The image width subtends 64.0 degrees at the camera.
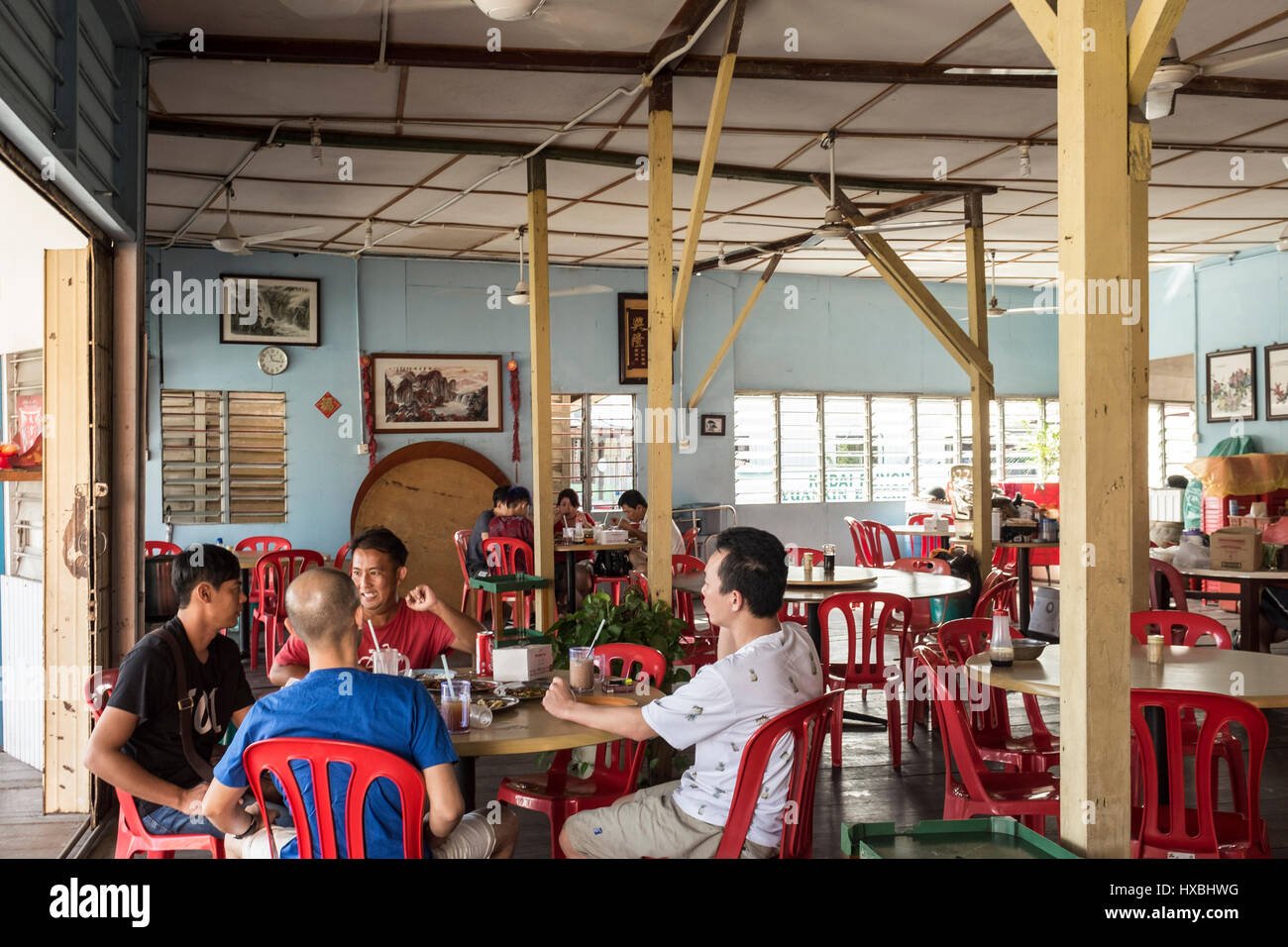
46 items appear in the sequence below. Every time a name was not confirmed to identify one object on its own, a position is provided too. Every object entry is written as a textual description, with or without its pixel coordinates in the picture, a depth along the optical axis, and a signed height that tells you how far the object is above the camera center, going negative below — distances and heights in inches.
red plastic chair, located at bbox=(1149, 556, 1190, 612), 265.0 -26.0
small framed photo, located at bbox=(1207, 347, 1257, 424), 468.1 +45.2
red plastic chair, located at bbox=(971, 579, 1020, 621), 232.7 -27.5
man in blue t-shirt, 100.9 -23.8
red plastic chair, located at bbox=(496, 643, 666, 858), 141.4 -42.7
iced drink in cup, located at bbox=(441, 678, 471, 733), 123.9 -27.0
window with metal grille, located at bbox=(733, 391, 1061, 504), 519.8 +21.3
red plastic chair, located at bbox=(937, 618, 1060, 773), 156.9 -39.7
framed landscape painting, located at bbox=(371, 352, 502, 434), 437.1 +40.5
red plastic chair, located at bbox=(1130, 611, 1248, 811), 166.4 -27.0
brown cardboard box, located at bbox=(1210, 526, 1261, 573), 288.8 -18.7
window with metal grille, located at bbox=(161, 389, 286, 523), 406.9 +12.4
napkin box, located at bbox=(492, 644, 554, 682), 149.6 -25.8
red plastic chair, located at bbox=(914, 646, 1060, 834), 135.4 -41.1
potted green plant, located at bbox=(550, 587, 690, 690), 184.2 -25.7
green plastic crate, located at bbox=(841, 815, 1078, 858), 98.3 -35.0
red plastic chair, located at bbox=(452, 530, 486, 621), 356.5 -24.4
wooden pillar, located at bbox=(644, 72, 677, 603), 228.5 +31.9
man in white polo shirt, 115.3 -26.5
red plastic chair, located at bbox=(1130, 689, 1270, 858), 116.0 -37.2
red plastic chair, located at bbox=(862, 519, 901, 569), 445.1 -25.6
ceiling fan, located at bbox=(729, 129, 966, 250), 287.0 +73.6
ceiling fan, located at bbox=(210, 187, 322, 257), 302.2 +73.9
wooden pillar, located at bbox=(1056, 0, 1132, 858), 92.0 +5.3
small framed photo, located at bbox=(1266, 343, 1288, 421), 450.6 +43.8
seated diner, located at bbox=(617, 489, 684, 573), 388.5 -9.6
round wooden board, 434.0 -6.0
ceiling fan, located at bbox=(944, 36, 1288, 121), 162.0 +67.2
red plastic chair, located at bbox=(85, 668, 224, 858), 123.4 -42.7
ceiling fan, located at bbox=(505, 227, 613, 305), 364.2 +73.1
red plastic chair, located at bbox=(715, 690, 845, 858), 110.3 -31.7
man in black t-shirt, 119.5 -26.7
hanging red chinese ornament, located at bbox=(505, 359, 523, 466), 453.7 +42.8
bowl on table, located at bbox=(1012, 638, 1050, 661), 156.6 -25.2
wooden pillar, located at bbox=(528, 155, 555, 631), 299.9 +30.7
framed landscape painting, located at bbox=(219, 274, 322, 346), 413.7 +71.6
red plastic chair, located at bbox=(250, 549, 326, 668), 299.1 -28.7
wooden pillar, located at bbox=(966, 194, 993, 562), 351.3 +23.4
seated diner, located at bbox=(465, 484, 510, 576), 348.5 -17.9
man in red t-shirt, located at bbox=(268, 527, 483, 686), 164.1 -20.2
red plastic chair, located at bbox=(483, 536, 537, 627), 340.8 -23.2
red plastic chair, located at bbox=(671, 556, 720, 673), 234.2 -38.3
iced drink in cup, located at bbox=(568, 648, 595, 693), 141.8 -25.7
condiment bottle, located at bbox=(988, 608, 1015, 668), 152.6 -24.0
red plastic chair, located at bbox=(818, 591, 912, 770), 220.7 -38.6
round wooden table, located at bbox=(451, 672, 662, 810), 118.8 -29.4
